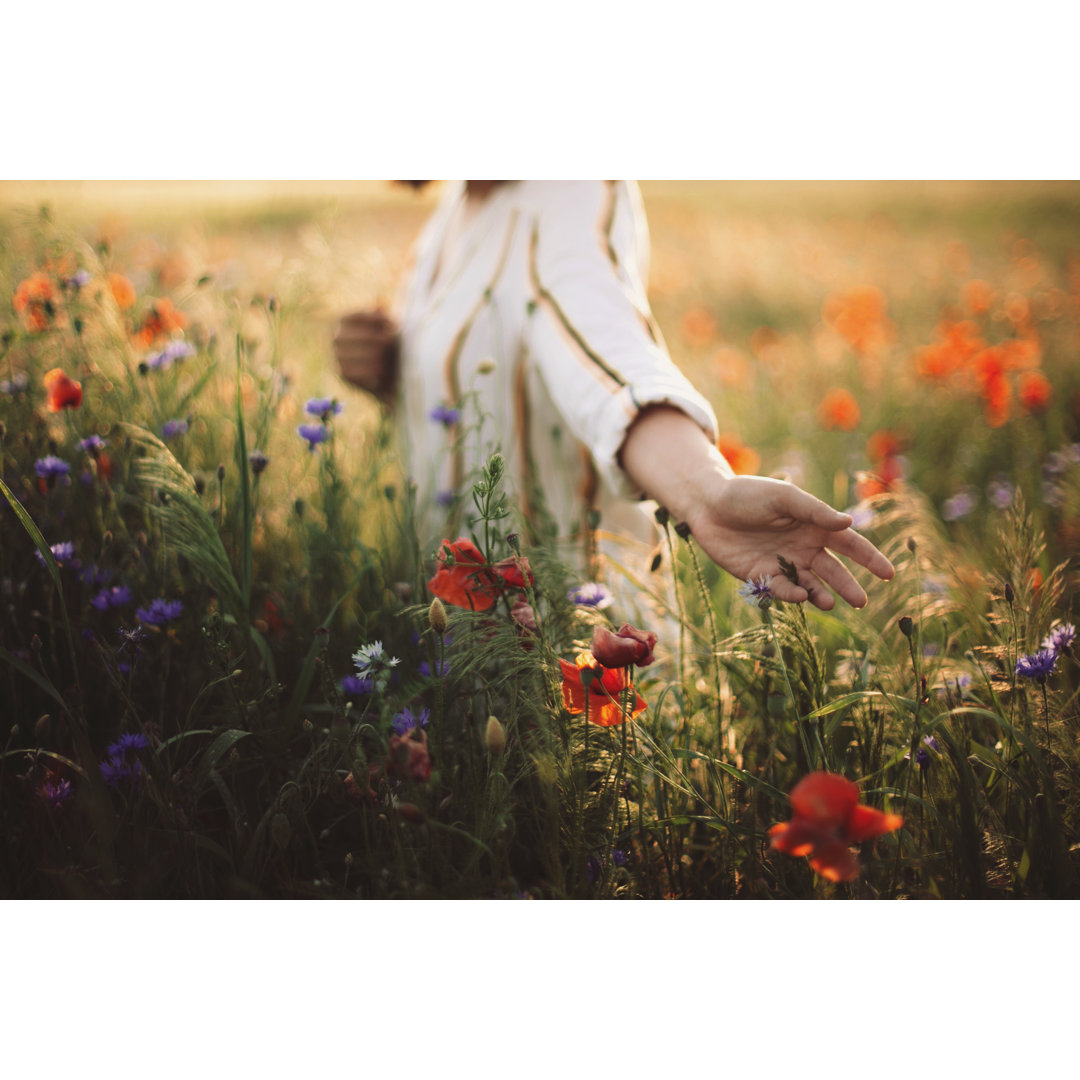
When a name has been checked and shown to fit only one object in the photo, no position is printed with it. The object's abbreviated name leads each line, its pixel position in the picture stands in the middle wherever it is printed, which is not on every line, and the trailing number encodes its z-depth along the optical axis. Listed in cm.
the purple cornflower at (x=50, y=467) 113
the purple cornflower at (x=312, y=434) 121
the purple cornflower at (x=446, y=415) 137
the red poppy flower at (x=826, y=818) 64
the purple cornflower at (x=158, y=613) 103
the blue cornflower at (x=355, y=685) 97
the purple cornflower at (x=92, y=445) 112
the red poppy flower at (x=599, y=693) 84
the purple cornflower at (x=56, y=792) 90
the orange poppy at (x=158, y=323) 154
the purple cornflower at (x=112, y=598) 106
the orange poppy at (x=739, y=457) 167
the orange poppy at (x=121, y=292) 155
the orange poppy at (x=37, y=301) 135
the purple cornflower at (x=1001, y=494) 172
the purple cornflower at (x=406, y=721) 91
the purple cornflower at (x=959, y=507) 179
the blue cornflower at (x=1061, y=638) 94
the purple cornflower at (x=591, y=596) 107
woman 86
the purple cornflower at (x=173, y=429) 127
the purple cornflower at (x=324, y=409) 121
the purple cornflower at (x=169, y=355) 138
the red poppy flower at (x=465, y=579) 88
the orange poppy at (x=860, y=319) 256
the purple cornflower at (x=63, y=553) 111
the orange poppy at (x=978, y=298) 254
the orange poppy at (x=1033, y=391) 200
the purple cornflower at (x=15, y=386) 131
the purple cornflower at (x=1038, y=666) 90
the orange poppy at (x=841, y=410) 225
